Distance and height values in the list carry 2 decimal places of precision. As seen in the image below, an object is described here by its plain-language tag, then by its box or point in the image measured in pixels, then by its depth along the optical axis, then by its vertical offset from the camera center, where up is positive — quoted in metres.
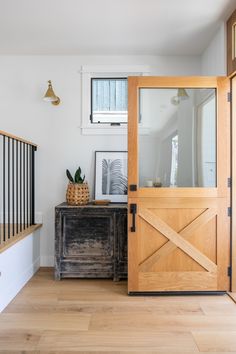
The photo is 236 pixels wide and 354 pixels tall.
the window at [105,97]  3.82 +0.98
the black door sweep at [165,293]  2.97 -1.14
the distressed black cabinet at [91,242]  3.40 -0.75
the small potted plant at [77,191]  3.51 -0.19
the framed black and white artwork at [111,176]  3.80 -0.02
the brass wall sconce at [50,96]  3.59 +0.92
